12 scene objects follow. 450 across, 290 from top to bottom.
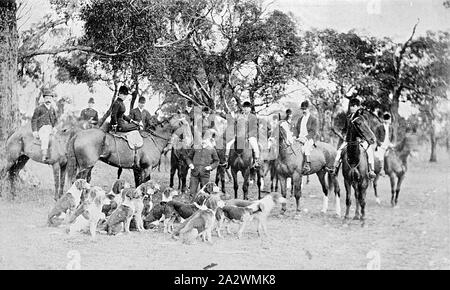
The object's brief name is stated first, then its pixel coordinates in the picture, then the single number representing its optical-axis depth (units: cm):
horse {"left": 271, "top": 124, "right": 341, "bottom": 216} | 1015
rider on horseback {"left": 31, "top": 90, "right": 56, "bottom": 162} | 958
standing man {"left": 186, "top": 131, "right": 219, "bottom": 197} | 983
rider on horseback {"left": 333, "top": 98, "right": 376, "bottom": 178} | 938
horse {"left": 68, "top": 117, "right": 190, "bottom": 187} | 978
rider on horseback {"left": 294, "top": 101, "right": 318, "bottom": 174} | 998
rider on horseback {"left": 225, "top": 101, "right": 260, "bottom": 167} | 1030
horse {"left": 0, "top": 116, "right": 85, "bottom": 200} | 974
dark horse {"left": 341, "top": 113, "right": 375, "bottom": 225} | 938
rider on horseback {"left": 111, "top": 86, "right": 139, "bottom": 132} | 966
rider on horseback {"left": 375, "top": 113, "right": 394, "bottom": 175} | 938
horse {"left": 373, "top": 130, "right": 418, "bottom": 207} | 923
